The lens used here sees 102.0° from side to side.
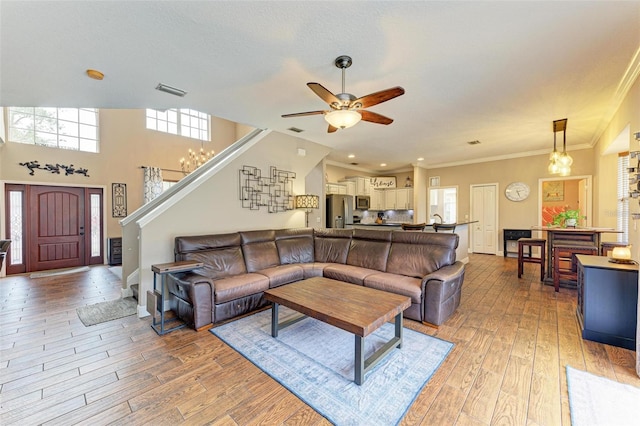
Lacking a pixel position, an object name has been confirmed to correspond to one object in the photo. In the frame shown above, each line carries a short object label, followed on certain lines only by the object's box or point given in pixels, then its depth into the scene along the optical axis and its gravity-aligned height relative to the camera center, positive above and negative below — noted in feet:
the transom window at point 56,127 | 18.38 +6.27
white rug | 5.29 -4.25
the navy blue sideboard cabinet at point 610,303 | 7.86 -2.92
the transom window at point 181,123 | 24.91 +8.98
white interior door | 23.73 -0.65
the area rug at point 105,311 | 10.40 -4.36
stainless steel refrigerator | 22.49 +0.01
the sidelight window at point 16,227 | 17.74 -1.15
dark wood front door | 18.65 -1.30
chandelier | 25.55 +4.85
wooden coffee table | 6.48 -2.79
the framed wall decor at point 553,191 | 23.89 +1.77
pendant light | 14.37 +2.78
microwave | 26.43 +0.83
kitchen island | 18.85 -1.49
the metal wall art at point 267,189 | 14.71 +1.29
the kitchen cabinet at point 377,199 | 28.32 +1.22
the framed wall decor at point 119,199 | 21.93 +0.95
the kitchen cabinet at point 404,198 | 27.73 +1.29
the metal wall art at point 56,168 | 18.36 +3.13
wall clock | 22.03 +1.64
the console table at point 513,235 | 21.80 -2.09
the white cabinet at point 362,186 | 26.81 +2.54
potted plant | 14.85 -0.53
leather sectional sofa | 9.57 -2.66
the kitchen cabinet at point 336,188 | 24.23 +2.10
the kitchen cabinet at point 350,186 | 26.04 +2.49
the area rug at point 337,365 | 5.74 -4.33
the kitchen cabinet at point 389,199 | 28.84 +1.25
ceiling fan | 7.60 +3.31
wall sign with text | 29.07 +3.19
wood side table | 9.23 -2.22
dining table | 13.28 -1.46
